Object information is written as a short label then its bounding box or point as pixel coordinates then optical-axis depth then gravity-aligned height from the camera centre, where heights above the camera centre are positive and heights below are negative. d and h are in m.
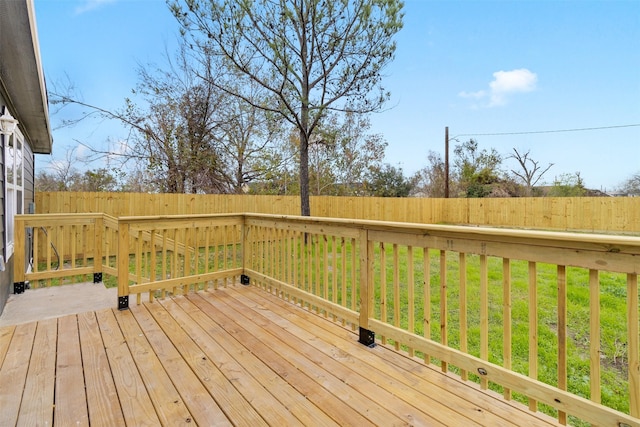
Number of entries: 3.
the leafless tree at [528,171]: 22.47 +2.68
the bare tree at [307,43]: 6.49 +3.74
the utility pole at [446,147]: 16.62 +3.27
